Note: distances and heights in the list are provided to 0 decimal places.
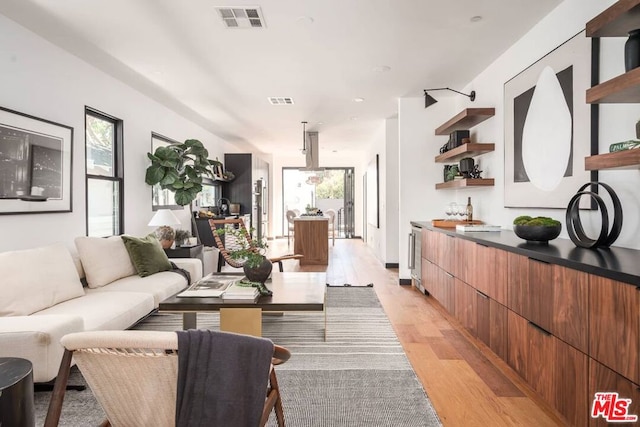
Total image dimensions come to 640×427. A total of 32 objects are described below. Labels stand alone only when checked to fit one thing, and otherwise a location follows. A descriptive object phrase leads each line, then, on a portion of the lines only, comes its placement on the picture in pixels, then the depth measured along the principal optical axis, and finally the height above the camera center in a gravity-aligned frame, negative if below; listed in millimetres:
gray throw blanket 1257 -539
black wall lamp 5189 +1550
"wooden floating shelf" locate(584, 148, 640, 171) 1789 +254
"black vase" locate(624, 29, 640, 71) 1869 +778
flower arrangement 3295 -322
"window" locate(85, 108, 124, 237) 4242 +445
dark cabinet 9056 +708
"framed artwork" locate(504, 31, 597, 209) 2633 +653
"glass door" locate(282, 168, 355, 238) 12555 +699
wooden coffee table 2820 -684
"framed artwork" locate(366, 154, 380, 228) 8281 +454
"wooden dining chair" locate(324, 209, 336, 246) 11123 -16
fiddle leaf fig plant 5312 +610
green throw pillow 3984 -449
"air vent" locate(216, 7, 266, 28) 2963 +1539
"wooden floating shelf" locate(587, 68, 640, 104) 1781 +588
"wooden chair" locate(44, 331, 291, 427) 1254 -542
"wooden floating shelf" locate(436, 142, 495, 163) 4105 +680
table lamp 5062 -145
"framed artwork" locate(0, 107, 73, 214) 3045 +416
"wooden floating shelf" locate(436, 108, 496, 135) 4102 +1040
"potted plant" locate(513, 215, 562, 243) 2486 -110
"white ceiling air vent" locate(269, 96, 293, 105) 5438 +1607
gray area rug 2127 -1096
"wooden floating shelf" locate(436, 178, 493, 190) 4133 +322
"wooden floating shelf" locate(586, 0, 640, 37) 1839 +947
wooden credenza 1532 -527
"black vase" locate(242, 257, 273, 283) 3281 -498
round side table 1535 -729
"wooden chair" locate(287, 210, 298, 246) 9961 -70
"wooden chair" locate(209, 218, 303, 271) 4525 -518
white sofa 2145 -637
